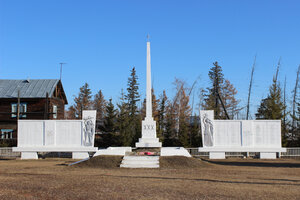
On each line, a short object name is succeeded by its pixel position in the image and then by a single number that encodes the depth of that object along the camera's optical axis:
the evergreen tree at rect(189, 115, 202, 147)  24.58
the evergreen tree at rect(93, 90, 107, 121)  58.12
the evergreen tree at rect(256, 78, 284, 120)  24.39
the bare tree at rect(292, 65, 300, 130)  31.87
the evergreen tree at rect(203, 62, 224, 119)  46.62
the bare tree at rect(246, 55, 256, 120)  32.49
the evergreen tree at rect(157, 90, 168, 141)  25.35
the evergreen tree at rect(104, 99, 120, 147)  25.09
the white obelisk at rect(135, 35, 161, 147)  19.78
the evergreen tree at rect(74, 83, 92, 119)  54.03
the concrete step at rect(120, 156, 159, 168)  14.38
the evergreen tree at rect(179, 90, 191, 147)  24.28
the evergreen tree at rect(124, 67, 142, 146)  24.70
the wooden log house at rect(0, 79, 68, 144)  31.19
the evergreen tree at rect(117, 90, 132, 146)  24.45
